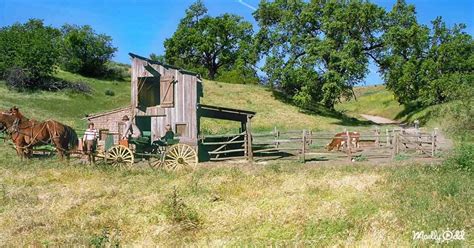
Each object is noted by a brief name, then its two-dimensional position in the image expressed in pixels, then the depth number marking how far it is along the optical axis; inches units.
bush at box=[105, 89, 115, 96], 1894.7
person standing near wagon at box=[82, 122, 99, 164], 708.7
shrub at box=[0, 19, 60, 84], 1718.8
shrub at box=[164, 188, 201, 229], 347.9
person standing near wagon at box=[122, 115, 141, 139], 708.3
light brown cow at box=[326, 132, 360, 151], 928.9
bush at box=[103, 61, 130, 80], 2290.8
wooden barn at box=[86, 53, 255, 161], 876.6
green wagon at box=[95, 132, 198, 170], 682.2
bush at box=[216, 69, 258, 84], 2479.1
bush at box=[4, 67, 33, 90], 1695.4
